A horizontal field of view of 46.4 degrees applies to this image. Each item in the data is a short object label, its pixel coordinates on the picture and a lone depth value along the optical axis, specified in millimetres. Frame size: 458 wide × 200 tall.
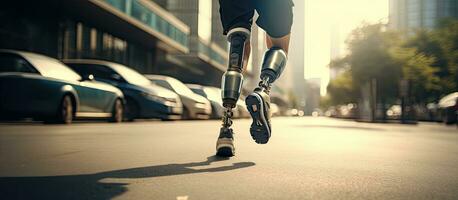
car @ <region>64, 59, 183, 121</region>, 12078
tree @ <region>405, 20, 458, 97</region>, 38688
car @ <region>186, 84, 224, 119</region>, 17992
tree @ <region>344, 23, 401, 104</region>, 30625
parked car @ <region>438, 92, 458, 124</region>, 18578
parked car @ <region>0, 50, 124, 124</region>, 8539
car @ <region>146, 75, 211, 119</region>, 15164
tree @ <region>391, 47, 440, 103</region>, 31719
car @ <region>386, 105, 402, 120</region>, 47544
